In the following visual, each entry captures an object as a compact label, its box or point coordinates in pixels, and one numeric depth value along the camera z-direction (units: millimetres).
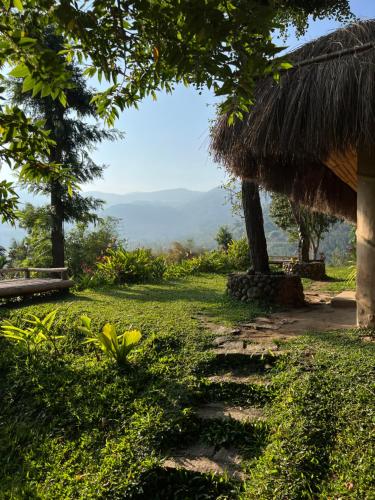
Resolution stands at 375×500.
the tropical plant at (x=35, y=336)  3823
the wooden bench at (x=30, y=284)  5451
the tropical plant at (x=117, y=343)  3264
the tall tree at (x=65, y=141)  10445
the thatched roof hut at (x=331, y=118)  3275
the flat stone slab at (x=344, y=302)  5309
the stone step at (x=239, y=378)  2838
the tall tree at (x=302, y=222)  11445
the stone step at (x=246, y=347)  3230
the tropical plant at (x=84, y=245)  16709
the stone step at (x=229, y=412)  2493
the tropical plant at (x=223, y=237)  15451
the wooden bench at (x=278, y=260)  11969
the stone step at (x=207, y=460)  2174
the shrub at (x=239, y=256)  11031
